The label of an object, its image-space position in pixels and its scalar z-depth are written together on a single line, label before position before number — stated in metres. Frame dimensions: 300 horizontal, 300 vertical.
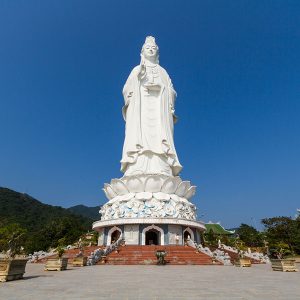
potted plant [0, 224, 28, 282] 6.79
